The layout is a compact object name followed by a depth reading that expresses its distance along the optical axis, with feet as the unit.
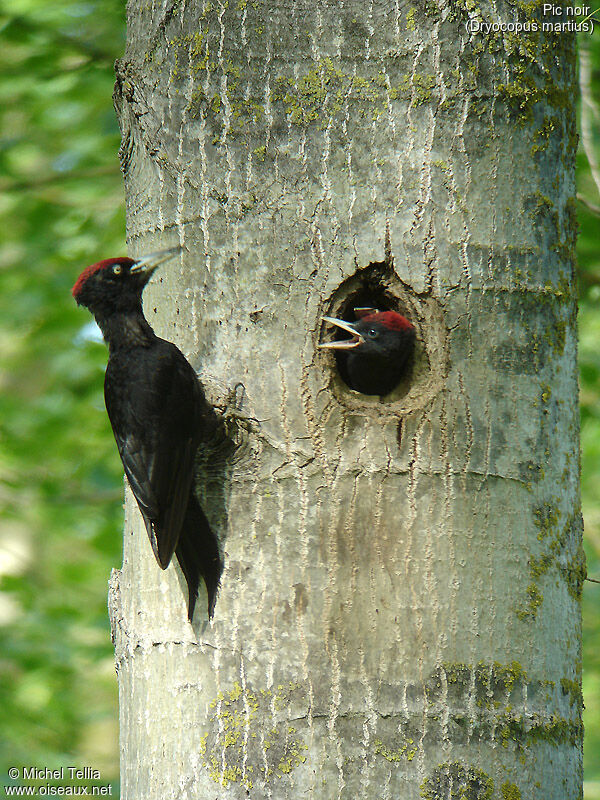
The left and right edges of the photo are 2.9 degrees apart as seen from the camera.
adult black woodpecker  40.03
